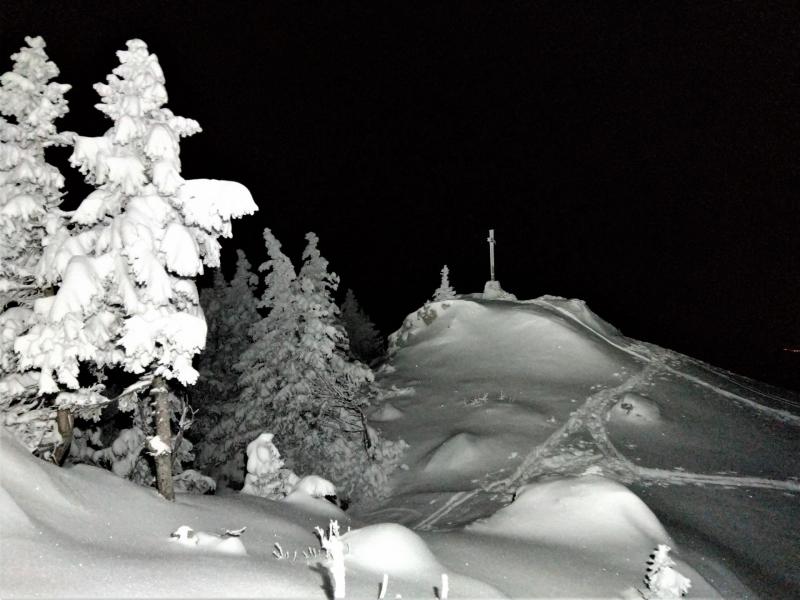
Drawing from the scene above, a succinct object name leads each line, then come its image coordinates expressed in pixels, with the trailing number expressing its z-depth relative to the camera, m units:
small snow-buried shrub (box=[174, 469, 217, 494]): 20.53
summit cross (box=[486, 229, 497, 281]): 47.48
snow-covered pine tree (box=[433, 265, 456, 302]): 48.69
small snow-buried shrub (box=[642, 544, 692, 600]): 10.66
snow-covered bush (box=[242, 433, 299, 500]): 20.11
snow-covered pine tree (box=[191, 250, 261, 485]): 37.47
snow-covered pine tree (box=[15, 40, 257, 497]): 11.62
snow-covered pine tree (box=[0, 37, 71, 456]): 12.97
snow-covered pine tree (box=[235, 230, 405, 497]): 28.70
